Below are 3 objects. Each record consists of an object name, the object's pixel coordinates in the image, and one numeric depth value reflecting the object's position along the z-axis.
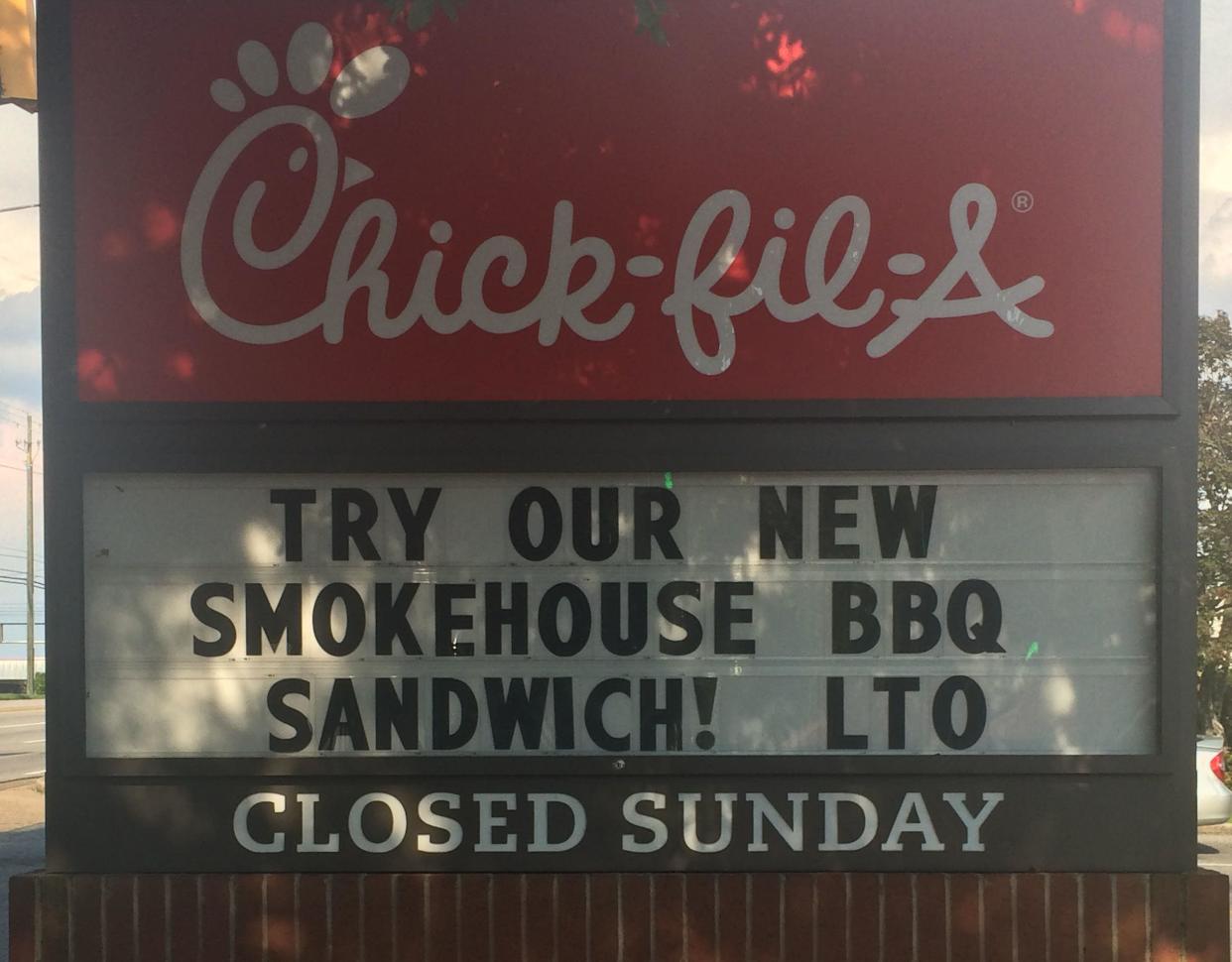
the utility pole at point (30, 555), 55.34
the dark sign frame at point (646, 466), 5.57
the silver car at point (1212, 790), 14.91
